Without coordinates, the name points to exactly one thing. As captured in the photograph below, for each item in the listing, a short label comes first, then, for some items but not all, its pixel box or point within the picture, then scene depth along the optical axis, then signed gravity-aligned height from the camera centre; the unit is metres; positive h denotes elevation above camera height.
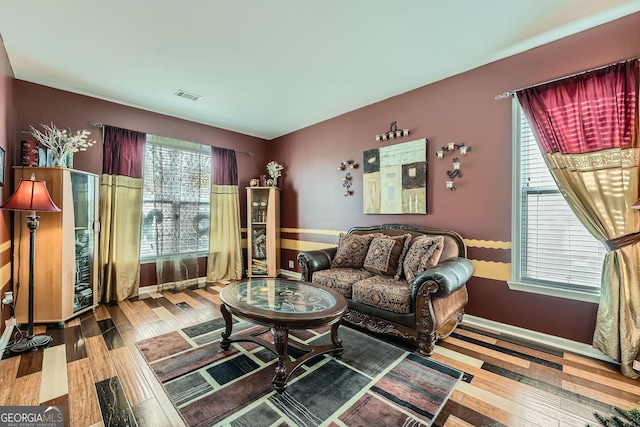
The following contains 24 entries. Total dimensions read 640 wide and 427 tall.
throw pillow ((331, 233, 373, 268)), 3.18 -0.46
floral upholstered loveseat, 2.22 -0.62
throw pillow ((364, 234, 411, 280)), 2.88 -0.45
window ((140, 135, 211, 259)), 3.92 +0.21
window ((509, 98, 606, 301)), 2.26 -0.20
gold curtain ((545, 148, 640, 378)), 1.95 -0.13
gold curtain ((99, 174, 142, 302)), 3.49 -0.32
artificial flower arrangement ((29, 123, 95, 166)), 2.87 +0.74
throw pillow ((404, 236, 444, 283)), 2.58 -0.40
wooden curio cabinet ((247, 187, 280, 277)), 4.73 -0.34
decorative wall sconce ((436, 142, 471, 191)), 2.84 +0.56
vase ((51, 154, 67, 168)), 2.89 +0.52
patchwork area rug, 1.57 -1.15
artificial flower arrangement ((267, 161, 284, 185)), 4.91 +0.77
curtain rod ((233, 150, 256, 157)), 4.93 +1.06
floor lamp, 2.26 +0.03
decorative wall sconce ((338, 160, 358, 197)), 3.93 +0.51
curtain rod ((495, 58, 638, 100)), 2.10 +1.13
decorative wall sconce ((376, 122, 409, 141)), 3.34 +0.98
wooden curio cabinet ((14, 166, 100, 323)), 2.75 -0.44
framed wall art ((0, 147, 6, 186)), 2.32 +0.39
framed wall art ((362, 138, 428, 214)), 3.17 +0.43
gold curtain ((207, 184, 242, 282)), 4.48 -0.39
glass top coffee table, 1.81 -0.68
